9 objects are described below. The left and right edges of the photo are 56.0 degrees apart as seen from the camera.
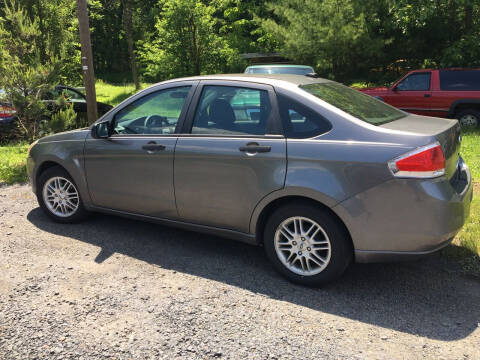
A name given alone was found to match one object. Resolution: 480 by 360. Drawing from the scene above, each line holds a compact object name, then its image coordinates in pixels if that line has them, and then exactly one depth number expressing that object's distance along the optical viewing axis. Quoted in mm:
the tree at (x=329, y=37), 15234
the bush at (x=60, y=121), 8820
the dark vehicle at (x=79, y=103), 12305
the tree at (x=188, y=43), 20292
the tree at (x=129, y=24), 25906
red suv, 11383
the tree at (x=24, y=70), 7980
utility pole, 8109
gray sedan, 3242
